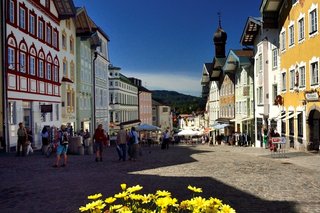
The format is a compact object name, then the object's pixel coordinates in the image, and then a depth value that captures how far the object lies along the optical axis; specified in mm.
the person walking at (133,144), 15282
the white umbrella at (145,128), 31406
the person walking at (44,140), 17585
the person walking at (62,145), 12723
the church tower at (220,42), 47689
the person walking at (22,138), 16210
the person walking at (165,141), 26114
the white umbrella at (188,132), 39037
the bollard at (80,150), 18472
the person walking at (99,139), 14714
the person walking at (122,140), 14949
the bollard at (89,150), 18955
